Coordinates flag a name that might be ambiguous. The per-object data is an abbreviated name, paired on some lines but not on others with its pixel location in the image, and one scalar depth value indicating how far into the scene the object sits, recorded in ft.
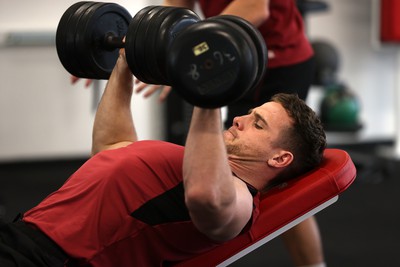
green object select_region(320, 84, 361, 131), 33.27
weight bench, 16.27
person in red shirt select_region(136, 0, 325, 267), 18.34
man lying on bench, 15.24
